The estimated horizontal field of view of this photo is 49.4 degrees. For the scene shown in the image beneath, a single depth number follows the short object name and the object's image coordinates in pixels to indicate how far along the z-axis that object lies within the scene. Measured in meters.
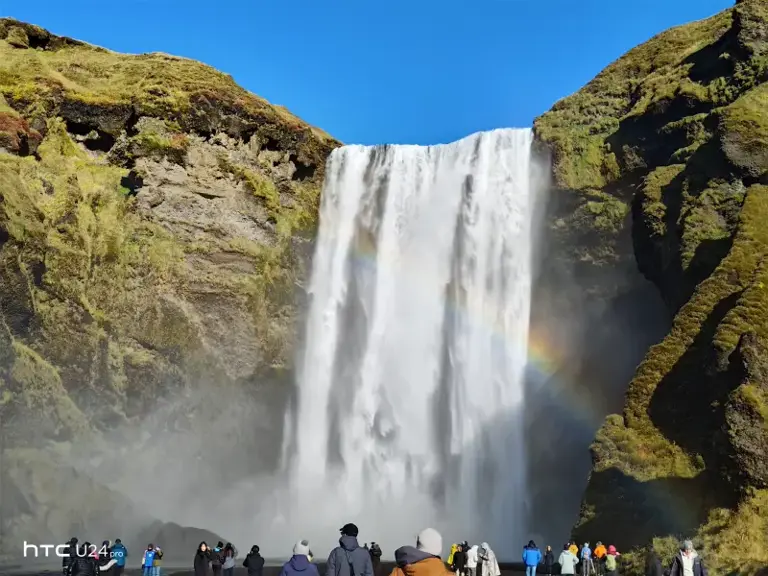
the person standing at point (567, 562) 23.58
